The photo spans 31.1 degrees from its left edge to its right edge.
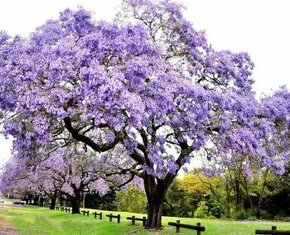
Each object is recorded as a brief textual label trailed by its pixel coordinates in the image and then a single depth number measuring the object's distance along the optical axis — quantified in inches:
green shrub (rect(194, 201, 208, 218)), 2484.6
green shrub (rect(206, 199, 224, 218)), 2403.7
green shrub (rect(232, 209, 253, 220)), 2039.9
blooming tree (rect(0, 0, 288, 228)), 953.5
